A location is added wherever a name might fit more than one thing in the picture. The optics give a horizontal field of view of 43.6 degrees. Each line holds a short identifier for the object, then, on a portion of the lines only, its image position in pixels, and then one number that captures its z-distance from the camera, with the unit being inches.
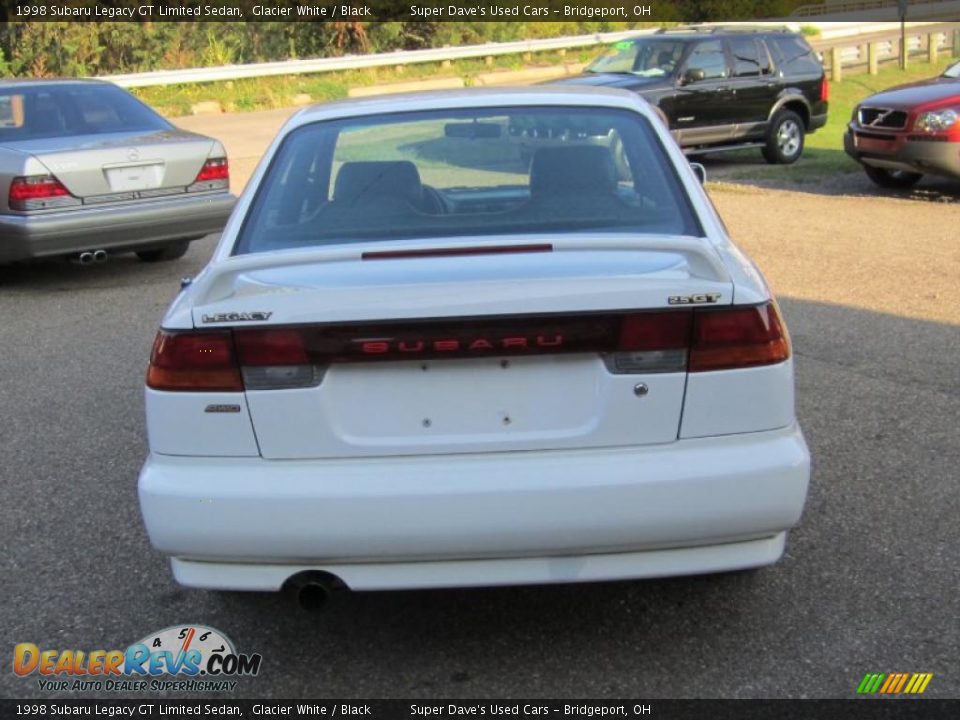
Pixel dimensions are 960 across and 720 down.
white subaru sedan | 123.0
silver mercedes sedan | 340.5
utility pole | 1155.9
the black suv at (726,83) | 621.6
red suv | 480.4
